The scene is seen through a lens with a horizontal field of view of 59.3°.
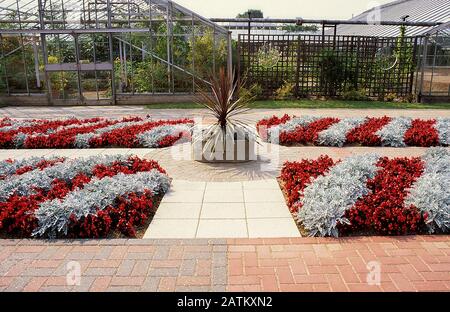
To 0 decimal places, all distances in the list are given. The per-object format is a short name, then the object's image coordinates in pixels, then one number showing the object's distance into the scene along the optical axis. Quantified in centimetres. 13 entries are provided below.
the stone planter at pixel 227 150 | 602
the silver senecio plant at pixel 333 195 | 378
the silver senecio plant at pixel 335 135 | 717
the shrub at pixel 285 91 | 1369
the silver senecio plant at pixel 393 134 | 718
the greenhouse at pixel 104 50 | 1244
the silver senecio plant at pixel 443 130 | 725
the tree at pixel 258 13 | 3053
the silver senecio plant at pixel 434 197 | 381
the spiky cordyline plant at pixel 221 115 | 608
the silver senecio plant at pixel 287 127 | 761
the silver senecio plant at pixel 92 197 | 380
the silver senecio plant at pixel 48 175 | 448
